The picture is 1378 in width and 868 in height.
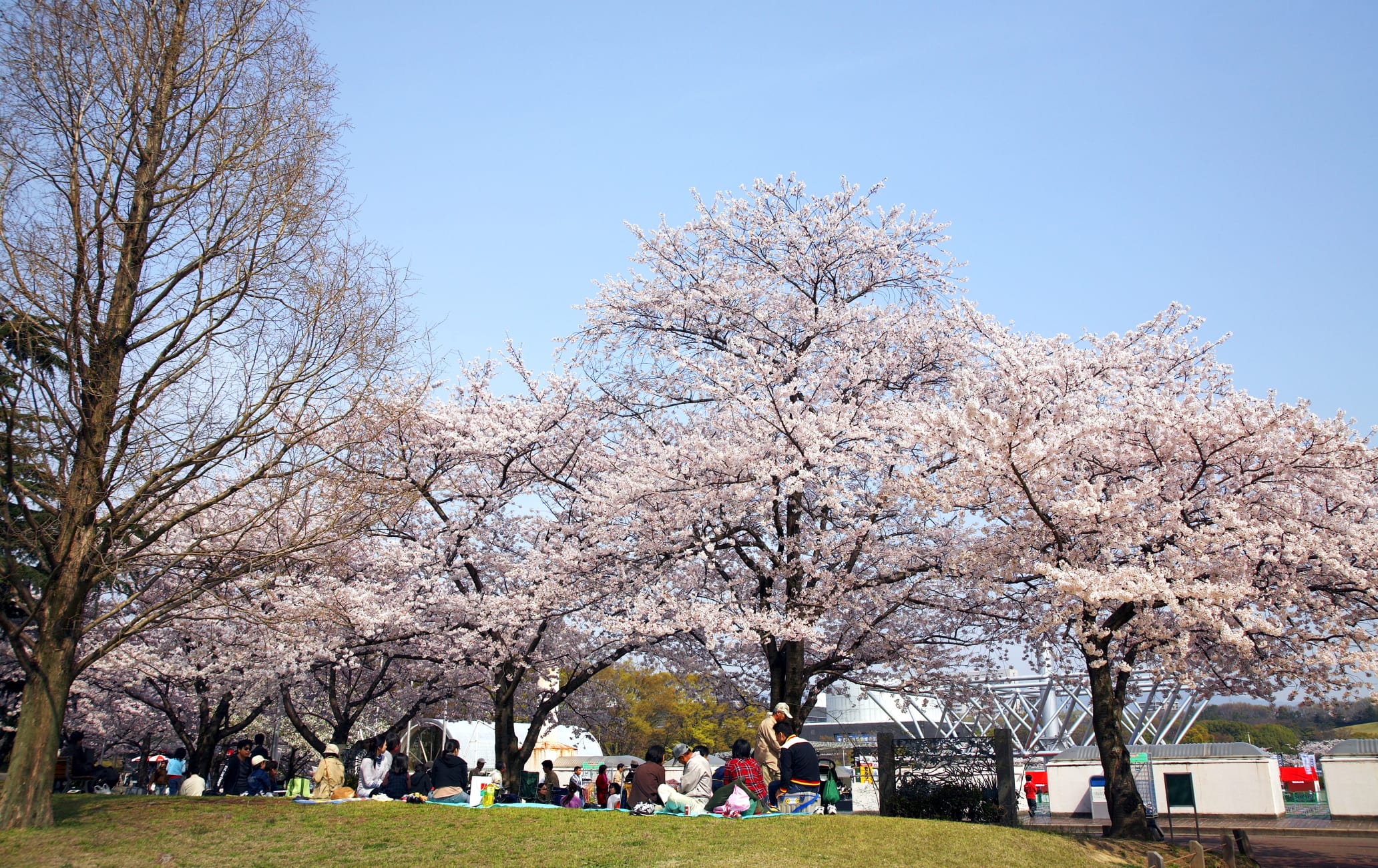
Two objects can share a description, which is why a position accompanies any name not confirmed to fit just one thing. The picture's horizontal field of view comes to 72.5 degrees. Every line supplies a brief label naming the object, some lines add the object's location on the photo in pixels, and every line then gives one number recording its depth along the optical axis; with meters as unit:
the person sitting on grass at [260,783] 15.88
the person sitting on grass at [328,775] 14.29
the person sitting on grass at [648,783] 13.13
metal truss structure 43.31
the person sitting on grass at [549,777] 19.86
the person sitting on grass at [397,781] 14.43
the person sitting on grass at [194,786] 15.55
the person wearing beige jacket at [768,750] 14.27
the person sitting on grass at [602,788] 19.69
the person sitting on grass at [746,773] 12.72
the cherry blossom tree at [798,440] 16.86
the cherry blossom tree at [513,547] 19.36
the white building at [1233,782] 24.70
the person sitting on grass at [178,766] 23.61
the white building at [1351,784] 22.91
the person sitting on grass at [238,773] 17.00
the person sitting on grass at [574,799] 17.89
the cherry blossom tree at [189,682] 20.33
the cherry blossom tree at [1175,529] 13.02
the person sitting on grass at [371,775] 15.46
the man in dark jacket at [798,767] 13.33
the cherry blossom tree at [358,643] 17.91
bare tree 10.95
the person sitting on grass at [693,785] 12.77
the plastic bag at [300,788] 14.78
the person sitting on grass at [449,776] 14.00
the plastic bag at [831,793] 15.03
